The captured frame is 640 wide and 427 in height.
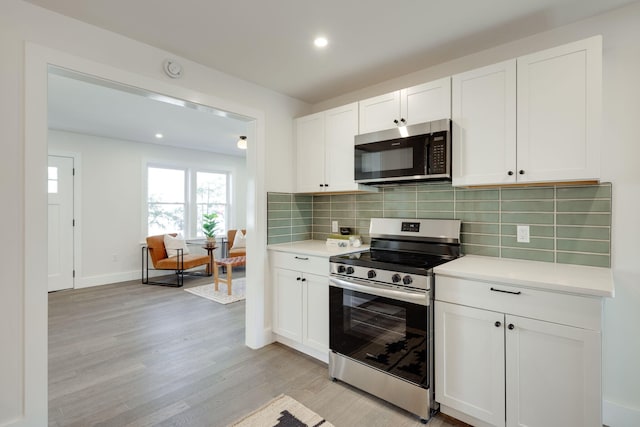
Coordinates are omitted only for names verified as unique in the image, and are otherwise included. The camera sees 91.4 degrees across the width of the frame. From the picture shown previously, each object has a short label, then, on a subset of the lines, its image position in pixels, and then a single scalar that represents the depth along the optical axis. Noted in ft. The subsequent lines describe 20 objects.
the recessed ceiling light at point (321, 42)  6.95
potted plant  20.67
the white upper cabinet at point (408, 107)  7.22
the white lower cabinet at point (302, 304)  8.36
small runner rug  6.15
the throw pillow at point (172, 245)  17.90
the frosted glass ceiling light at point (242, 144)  14.11
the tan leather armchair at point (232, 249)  19.47
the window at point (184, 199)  19.39
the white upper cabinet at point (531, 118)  5.56
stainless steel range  6.26
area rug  14.49
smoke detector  7.46
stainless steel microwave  7.09
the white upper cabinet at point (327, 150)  9.00
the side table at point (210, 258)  19.35
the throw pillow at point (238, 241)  20.44
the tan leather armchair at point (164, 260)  17.15
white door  15.75
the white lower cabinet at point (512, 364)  4.88
